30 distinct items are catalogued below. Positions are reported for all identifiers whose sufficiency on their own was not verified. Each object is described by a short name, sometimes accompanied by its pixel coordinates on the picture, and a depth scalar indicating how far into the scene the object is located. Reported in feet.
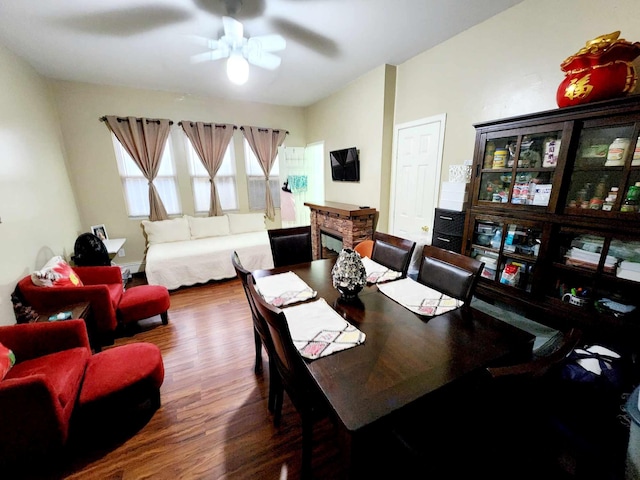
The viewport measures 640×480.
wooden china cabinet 4.48
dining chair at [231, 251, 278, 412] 4.17
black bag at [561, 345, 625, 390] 4.26
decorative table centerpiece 4.77
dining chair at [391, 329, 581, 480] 2.59
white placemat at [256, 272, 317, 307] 4.90
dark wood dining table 2.69
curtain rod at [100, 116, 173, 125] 11.50
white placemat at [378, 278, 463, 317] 4.50
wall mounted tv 11.71
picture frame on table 11.62
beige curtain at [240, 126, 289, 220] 14.34
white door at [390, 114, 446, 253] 8.83
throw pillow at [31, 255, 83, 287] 6.75
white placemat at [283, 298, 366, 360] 3.54
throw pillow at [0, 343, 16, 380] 4.40
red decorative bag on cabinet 4.34
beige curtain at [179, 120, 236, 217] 13.01
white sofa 10.80
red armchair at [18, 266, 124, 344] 6.65
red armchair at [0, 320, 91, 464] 3.78
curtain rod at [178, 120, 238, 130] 12.92
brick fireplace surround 10.68
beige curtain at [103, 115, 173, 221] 11.72
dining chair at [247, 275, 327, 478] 3.18
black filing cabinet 7.69
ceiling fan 6.25
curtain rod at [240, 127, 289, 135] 14.46
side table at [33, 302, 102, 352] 6.01
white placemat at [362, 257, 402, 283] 5.80
